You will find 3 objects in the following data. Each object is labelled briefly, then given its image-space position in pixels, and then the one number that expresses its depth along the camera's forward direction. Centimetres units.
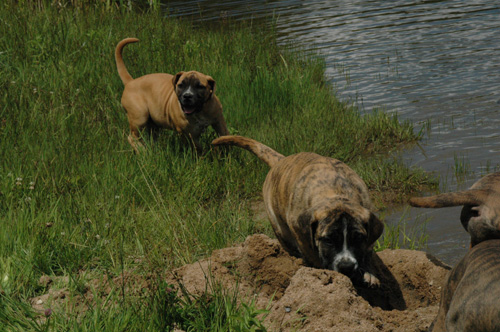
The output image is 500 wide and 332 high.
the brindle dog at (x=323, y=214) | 820
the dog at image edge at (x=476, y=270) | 578
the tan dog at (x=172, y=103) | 1487
